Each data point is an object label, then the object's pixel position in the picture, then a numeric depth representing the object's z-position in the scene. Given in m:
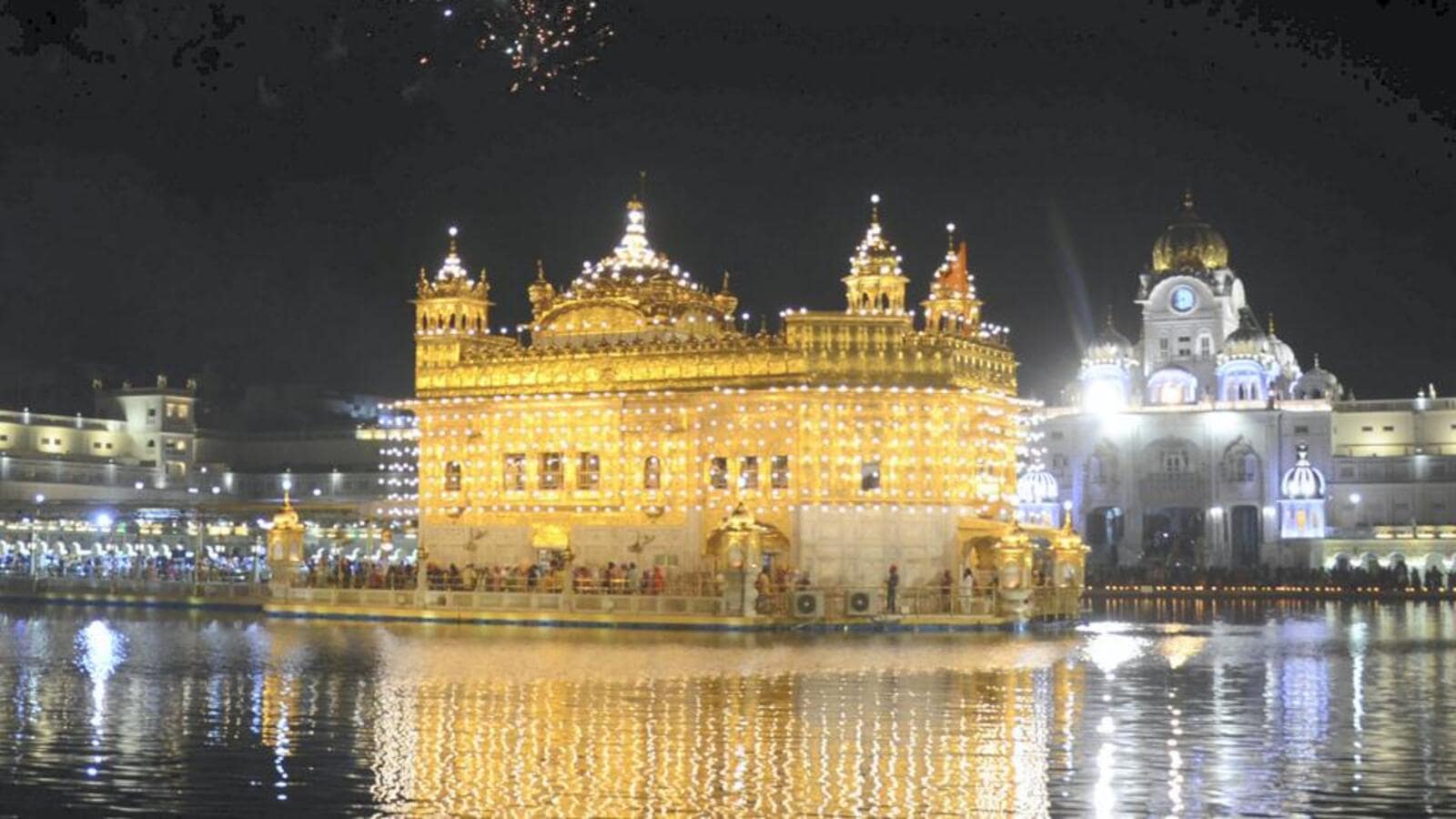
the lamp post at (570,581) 49.91
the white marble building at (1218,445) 104.81
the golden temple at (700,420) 51.16
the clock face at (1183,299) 111.94
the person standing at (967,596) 49.23
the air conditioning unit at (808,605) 48.09
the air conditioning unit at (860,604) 48.25
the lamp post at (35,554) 70.10
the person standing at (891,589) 48.47
